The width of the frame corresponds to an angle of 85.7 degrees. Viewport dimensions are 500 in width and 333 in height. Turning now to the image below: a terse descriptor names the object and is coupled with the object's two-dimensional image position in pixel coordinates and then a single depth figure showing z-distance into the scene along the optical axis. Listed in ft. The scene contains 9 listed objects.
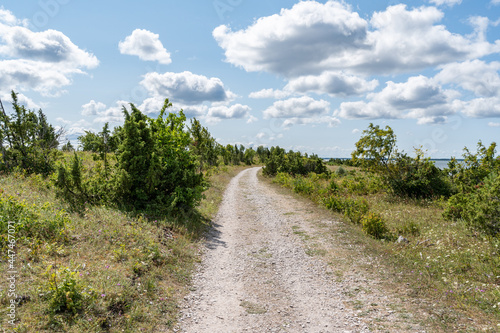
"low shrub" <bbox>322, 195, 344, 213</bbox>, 50.63
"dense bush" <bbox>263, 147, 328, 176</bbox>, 125.21
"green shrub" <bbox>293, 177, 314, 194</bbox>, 69.10
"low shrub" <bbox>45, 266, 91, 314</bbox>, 16.48
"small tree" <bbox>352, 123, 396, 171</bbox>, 64.95
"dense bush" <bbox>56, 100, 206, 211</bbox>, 35.47
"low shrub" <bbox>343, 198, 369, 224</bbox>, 43.71
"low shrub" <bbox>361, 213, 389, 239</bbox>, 37.09
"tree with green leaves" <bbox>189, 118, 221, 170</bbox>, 102.73
